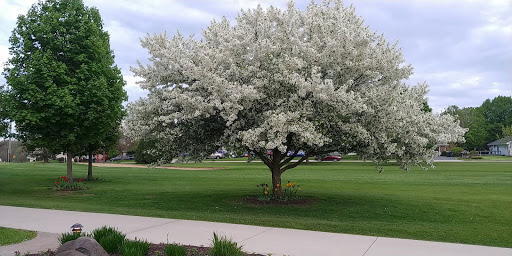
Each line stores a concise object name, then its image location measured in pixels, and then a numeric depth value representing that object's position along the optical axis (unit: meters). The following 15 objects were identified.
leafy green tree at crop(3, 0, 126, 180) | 17.16
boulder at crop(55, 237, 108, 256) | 6.05
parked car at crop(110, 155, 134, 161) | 74.96
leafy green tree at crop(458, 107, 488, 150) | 89.84
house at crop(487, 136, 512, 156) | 80.78
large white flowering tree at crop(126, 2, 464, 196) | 11.21
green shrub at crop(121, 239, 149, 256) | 6.26
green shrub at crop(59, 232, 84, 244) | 6.88
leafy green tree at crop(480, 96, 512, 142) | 107.69
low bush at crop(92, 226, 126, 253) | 6.76
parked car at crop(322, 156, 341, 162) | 57.28
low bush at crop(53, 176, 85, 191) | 19.91
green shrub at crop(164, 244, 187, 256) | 6.35
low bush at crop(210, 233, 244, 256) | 6.23
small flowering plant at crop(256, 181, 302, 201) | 14.57
